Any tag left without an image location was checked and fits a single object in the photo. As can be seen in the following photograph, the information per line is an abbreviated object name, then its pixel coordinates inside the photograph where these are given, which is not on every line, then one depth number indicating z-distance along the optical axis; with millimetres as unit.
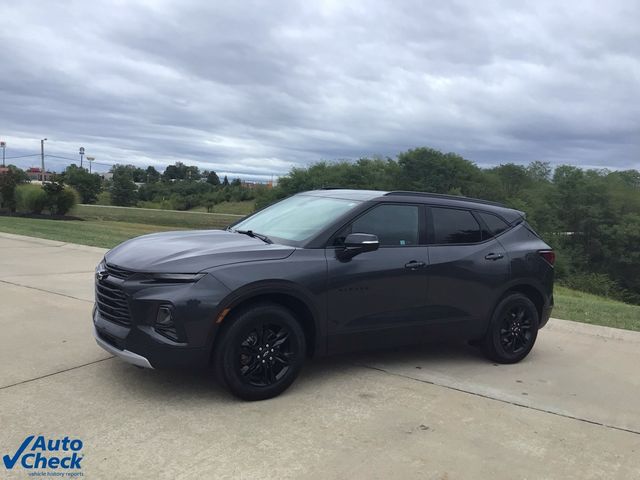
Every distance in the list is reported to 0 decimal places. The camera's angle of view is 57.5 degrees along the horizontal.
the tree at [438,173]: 65188
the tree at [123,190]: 107750
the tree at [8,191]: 30156
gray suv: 4172
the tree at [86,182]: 97312
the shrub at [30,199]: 29531
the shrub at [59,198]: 29828
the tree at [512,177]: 68875
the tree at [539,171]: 71706
